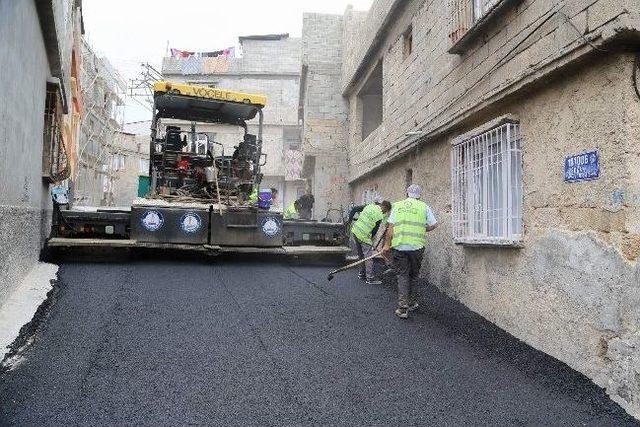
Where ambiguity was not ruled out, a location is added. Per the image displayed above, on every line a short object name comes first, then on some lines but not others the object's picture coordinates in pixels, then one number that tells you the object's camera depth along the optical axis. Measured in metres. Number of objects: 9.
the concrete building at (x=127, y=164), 31.05
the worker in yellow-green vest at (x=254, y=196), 8.60
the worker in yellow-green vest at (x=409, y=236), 5.85
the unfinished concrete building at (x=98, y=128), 23.36
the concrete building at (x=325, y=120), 15.29
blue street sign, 3.83
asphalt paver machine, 7.71
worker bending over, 7.94
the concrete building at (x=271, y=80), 30.95
